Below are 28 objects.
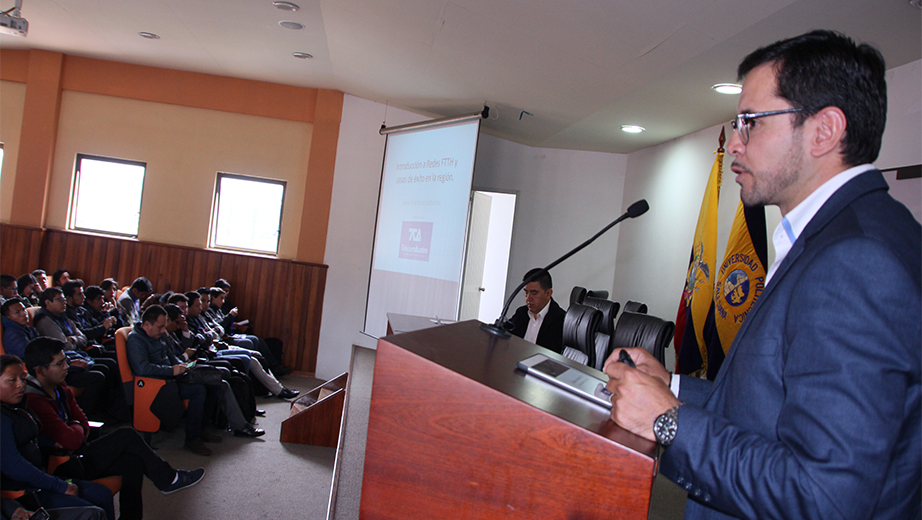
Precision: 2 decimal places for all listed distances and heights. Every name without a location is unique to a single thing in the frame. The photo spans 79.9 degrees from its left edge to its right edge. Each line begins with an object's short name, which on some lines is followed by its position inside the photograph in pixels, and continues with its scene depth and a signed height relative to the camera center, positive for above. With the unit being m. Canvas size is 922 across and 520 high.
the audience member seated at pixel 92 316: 4.84 -0.92
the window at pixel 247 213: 6.91 +0.24
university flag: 3.53 +0.09
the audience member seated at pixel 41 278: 5.52 -0.70
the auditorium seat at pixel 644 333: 2.96 -0.29
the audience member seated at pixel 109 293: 5.31 -0.75
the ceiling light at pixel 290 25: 4.68 +1.81
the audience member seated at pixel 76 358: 3.98 -1.08
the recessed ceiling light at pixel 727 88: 4.07 +1.50
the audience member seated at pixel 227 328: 5.78 -1.05
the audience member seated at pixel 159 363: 3.82 -1.00
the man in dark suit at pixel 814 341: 0.65 -0.05
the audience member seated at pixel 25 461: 2.20 -1.04
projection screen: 5.45 +0.35
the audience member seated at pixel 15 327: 3.78 -0.86
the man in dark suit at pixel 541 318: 4.27 -0.41
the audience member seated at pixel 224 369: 4.50 -1.14
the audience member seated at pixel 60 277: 5.91 -0.72
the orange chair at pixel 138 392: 3.80 -1.19
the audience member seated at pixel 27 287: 4.96 -0.73
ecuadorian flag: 3.93 -0.06
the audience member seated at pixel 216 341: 5.23 -1.09
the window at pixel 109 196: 6.84 +0.24
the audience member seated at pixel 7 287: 4.49 -0.68
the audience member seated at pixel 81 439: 2.73 -1.15
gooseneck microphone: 1.36 -0.10
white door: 6.80 +0.05
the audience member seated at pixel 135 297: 5.71 -0.83
